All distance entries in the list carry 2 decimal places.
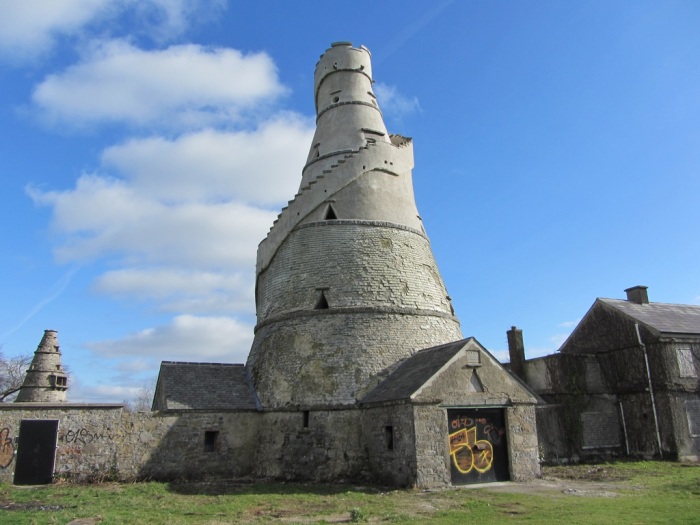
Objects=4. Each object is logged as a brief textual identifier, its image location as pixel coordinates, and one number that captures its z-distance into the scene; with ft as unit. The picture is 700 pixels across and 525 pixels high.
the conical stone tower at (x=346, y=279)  58.29
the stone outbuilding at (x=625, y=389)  71.05
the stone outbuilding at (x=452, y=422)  48.06
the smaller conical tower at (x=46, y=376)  91.45
